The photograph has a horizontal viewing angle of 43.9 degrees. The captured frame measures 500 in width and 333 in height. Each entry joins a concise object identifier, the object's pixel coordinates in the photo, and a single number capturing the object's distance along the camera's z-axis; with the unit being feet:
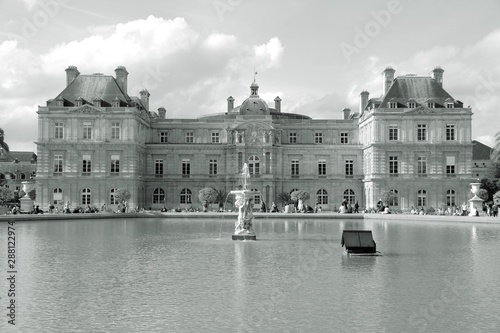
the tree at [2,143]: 286.25
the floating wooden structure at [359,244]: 73.10
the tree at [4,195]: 202.06
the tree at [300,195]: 210.18
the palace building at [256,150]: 212.84
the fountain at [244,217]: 95.20
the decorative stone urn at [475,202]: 169.41
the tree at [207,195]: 207.92
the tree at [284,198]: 225.56
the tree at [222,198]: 224.33
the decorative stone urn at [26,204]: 170.71
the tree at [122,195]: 202.10
